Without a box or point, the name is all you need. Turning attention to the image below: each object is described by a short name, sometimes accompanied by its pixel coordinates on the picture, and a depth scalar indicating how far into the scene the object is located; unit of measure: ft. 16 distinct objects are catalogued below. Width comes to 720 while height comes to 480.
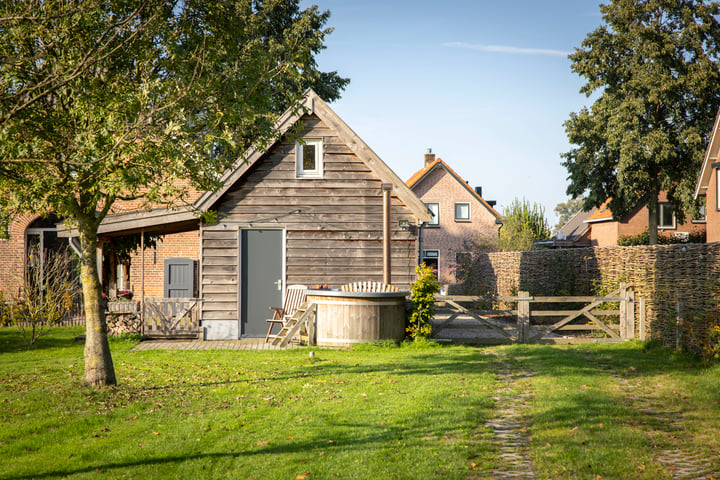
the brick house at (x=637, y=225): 123.02
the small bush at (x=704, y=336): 34.32
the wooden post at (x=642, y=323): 45.68
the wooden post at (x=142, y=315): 50.83
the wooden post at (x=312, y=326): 45.57
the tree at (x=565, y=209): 360.20
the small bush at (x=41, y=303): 47.70
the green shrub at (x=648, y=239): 113.80
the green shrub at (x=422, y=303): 45.68
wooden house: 51.78
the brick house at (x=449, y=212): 141.38
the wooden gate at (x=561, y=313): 46.73
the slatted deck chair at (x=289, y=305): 49.19
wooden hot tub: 44.09
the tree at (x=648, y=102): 100.48
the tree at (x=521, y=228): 126.52
